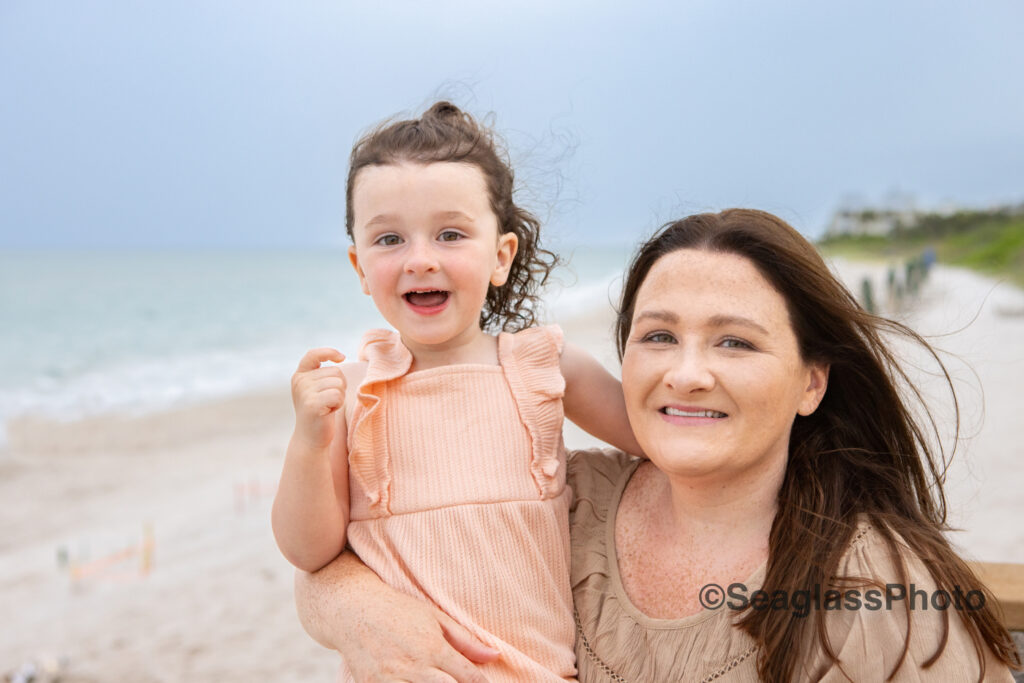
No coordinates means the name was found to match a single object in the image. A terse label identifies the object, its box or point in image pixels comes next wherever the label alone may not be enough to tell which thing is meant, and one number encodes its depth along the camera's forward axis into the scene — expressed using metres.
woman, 1.78
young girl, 2.11
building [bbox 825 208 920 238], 33.44
